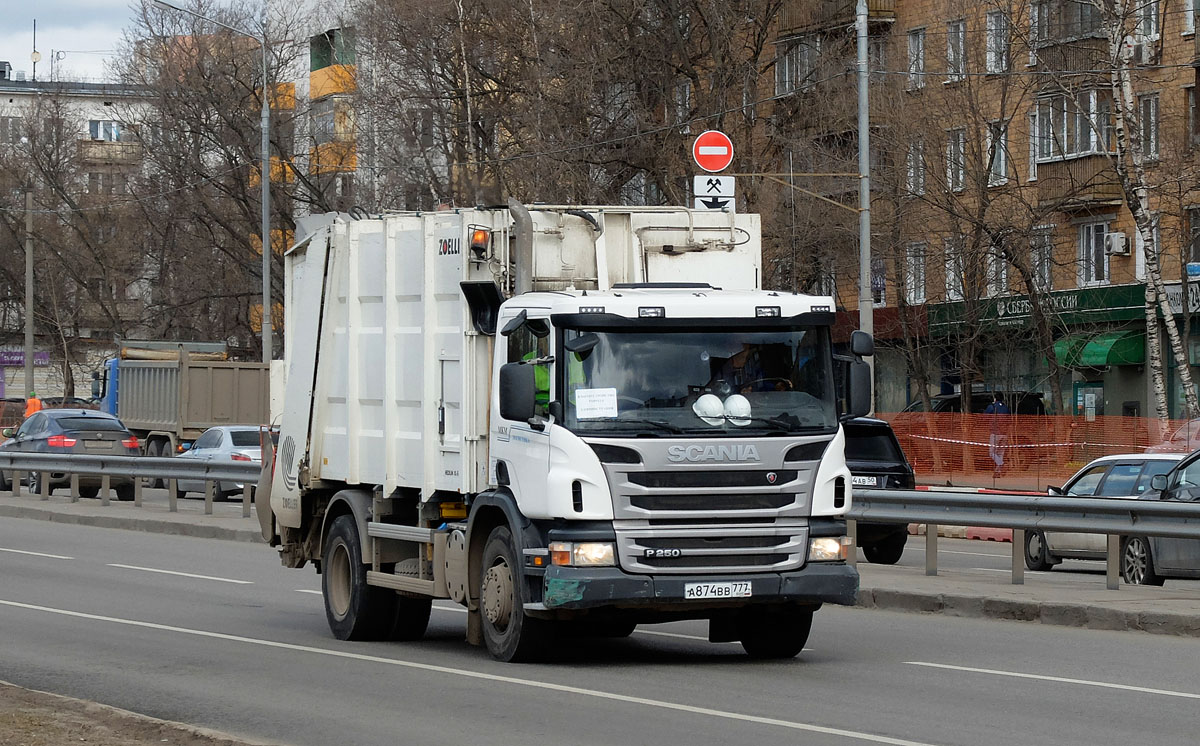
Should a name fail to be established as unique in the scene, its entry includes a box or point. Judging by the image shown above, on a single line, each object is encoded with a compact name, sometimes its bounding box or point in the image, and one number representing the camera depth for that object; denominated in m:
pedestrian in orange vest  50.88
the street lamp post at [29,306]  61.14
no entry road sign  27.44
